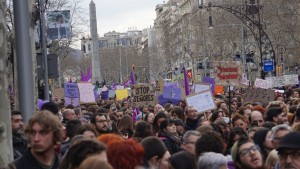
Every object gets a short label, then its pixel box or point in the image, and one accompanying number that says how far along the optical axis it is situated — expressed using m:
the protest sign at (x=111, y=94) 33.77
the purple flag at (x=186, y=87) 18.84
